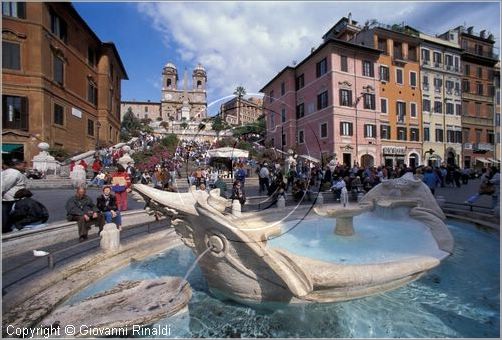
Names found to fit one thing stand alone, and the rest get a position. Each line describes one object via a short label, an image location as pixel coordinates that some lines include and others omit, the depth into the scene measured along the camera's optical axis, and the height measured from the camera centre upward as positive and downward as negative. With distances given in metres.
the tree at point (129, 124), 81.31 +16.17
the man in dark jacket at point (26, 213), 6.39 -0.82
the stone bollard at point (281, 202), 11.61 -1.24
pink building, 32.44 +8.66
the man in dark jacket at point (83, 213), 7.16 -0.97
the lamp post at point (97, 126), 33.38 +6.18
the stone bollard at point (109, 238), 5.64 -1.25
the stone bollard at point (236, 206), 8.41 -1.00
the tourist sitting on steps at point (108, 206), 7.72 -0.84
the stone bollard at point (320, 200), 12.20 -1.26
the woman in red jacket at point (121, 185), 10.09 -0.35
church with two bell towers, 66.31 +22.95
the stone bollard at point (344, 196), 12.80 -1.14
